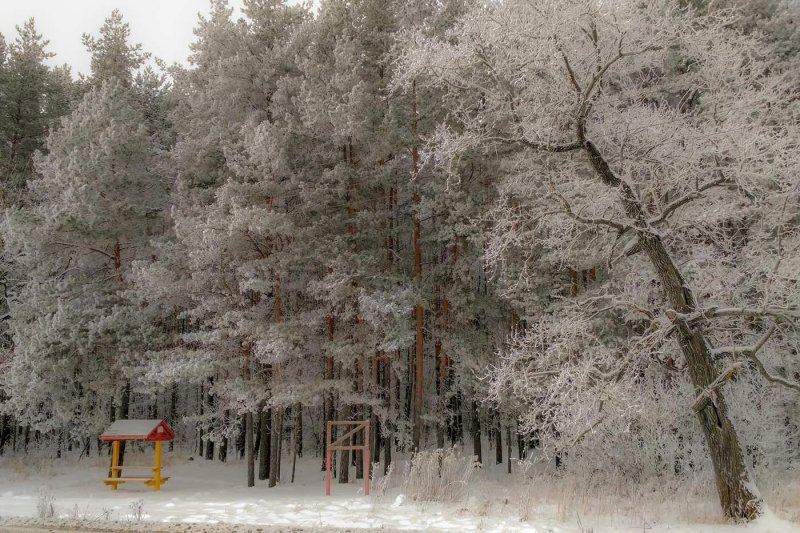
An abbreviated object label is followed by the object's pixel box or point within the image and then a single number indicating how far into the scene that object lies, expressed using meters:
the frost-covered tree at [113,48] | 21.50
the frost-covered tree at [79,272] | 15.54
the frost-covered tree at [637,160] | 7.97
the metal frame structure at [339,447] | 11.94
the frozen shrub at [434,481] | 9.82
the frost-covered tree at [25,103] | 20.11
